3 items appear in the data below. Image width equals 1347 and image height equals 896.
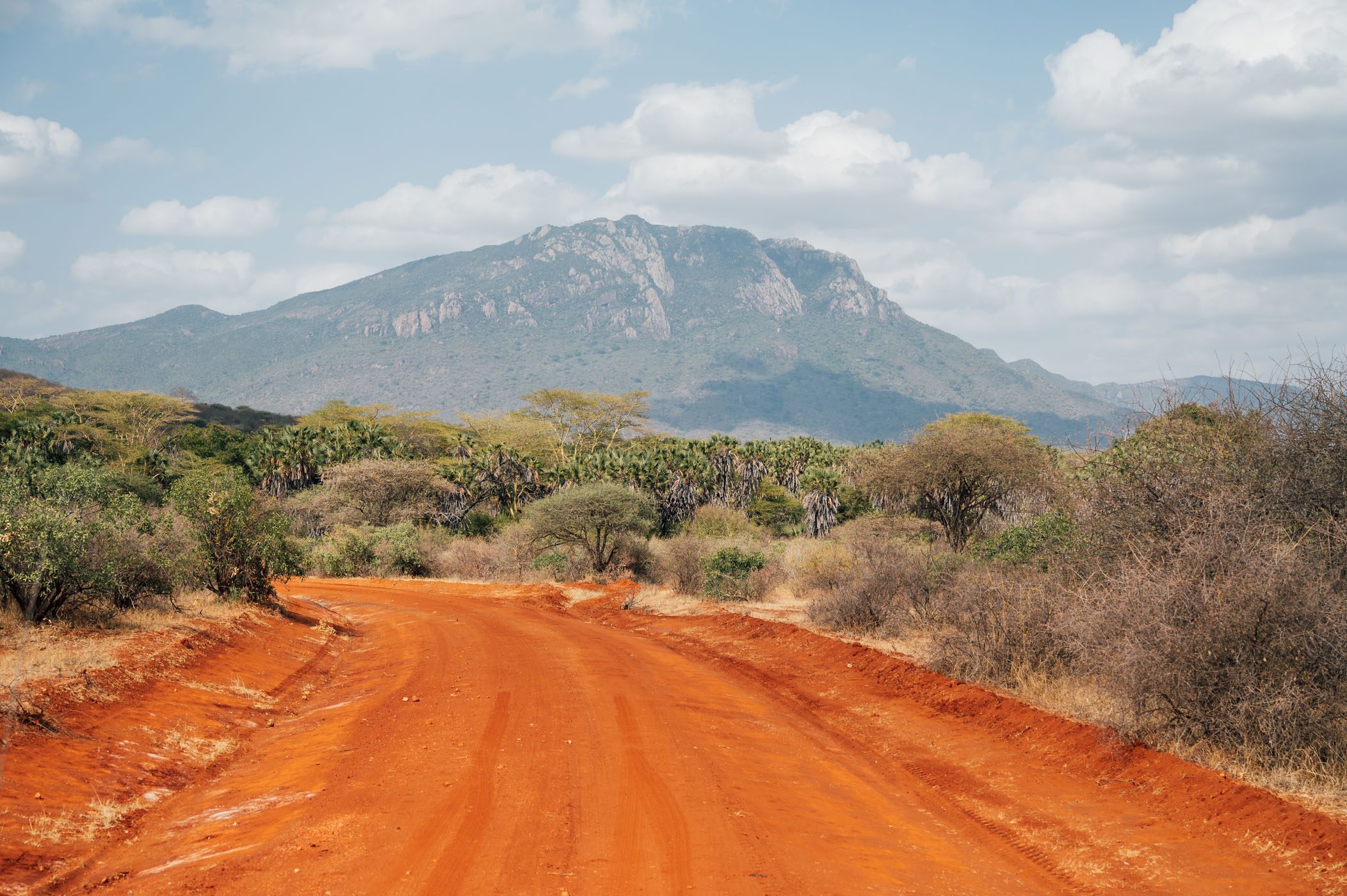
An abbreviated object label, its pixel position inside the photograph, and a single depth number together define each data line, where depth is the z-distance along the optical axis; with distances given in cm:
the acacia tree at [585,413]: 9375
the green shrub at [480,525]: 5397
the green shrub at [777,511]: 5988
